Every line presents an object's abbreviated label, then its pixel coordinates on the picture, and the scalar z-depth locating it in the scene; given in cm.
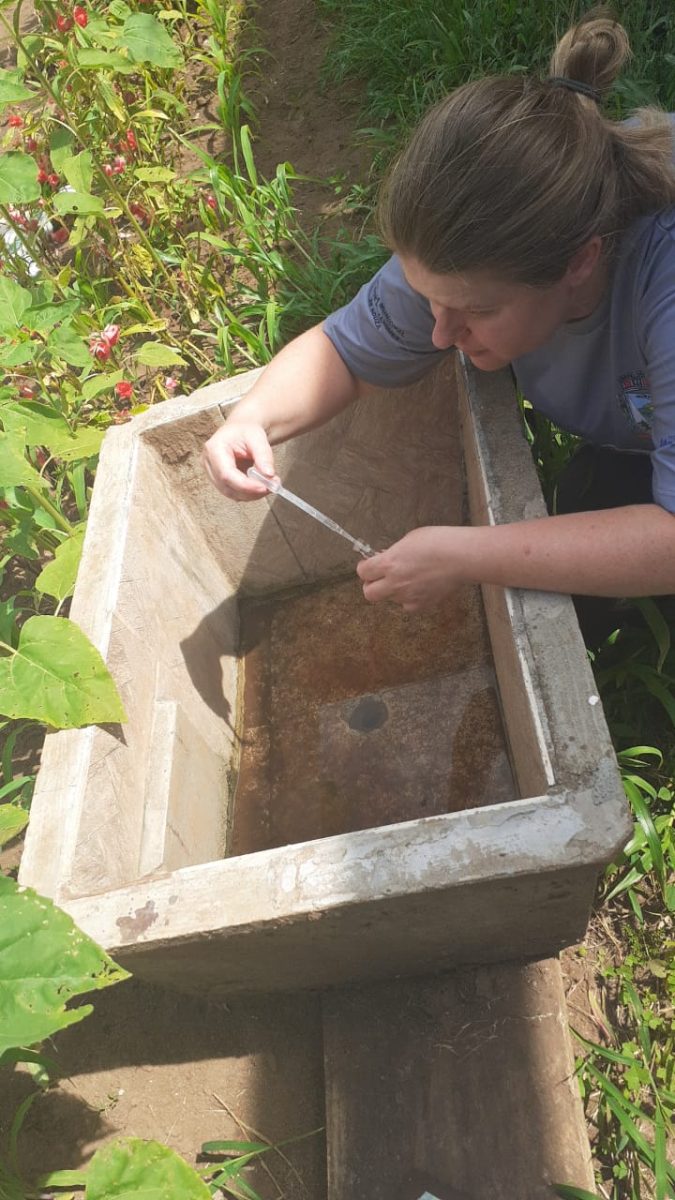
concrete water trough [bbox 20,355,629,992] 109
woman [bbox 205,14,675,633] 105
